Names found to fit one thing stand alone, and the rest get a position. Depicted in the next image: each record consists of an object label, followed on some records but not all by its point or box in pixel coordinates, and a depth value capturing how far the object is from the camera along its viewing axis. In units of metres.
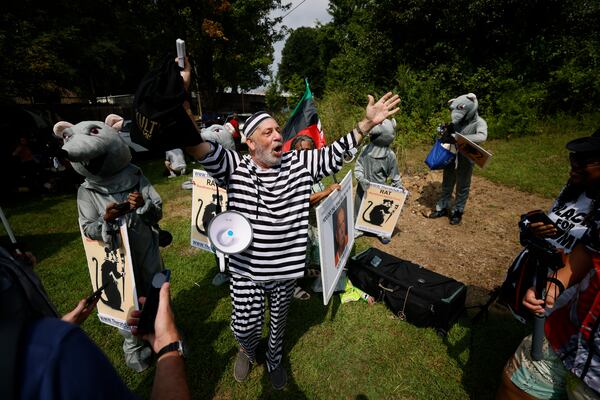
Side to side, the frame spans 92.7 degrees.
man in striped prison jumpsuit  2.08
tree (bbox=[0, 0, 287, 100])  8.15
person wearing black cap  1.53
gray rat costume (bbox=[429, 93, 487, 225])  5.10
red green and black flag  4.22
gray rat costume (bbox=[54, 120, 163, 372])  2.35
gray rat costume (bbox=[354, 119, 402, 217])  4.68
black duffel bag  3.13
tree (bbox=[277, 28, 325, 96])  33.28
